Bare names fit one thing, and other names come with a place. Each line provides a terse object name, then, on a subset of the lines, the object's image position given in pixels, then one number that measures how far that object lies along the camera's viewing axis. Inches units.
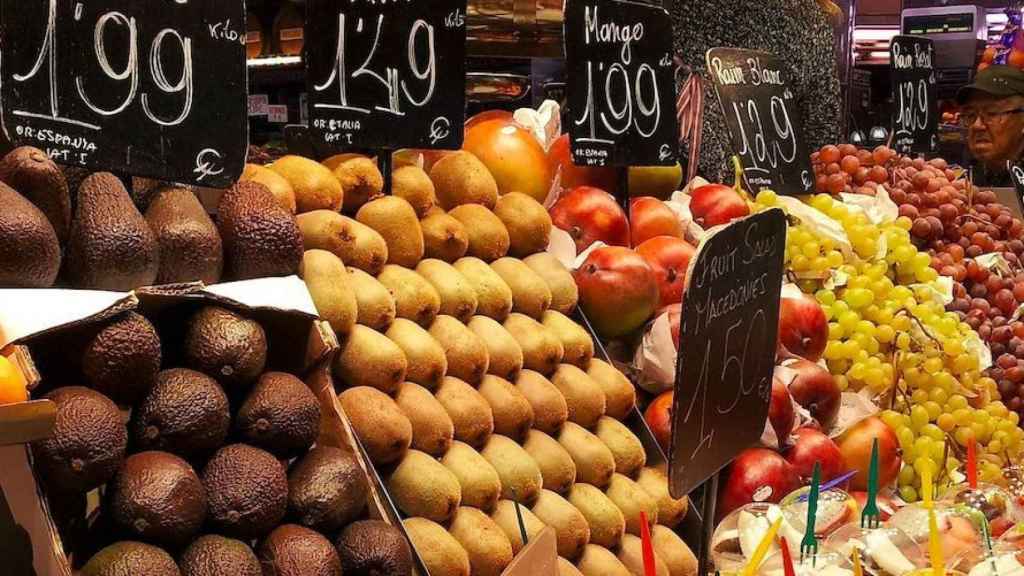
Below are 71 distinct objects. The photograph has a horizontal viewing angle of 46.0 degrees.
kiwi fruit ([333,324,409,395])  73.4
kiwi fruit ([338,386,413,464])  70.6
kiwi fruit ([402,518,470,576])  69.8
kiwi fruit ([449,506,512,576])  73.4
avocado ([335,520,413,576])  61.9
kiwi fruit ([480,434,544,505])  78.5
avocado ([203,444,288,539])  57.6
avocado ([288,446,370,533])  61.3
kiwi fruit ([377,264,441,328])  79.2
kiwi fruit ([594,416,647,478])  89.4
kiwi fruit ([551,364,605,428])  88.0
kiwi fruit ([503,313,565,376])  86.7
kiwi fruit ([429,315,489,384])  80.3
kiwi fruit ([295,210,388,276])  76.5
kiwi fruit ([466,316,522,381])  83.7
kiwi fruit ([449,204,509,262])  90.1
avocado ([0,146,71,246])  59.2
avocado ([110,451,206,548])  54.0
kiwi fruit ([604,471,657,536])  86.8
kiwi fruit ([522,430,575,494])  82.4
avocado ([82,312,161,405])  55.7
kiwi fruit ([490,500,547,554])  77.3
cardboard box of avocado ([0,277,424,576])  52.8
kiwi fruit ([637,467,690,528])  89.3
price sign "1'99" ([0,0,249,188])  62.0
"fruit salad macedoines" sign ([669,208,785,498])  66.3
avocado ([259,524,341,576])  57.9
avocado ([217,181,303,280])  67.4
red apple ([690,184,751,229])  116.7
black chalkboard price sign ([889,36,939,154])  196.4
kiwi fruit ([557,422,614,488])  85.5
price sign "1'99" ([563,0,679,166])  104.2
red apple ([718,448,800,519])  93.3
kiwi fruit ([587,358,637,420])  92.0
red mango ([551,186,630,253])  103.7
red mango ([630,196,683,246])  109.5
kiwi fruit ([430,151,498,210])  92.7
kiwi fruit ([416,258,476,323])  82.7
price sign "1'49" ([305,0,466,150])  82.1
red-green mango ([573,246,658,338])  96.3
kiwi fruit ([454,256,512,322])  86.1
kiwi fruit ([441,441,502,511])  75.2
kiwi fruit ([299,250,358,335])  72.0
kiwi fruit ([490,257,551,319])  89.6
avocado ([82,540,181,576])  52.1
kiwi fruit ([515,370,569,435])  84.8
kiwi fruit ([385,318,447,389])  76.8
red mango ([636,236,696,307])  103.3
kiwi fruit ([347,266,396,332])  75.4
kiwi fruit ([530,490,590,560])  79.4
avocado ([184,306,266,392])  60.2
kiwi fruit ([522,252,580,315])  94.3
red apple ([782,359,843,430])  103.0
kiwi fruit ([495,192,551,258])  94.3
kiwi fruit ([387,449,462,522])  72.0
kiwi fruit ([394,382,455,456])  74.4
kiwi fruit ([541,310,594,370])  90.4
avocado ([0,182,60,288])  54.9
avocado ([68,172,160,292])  59.6
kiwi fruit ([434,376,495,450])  77.5
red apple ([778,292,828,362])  107.0
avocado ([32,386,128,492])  52.3
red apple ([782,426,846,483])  97.7
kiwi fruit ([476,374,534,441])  81.4
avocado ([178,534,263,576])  54.9
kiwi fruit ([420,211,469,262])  86.4
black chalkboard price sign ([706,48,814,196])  128.0
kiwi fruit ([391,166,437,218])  87.1
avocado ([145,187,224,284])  63.3
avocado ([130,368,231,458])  57.3
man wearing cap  227.9
